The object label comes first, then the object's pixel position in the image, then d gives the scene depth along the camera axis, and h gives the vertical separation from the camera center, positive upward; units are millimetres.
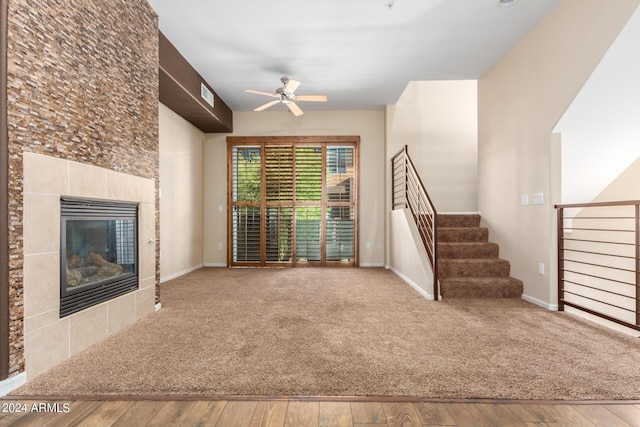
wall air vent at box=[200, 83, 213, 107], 4758 +1860
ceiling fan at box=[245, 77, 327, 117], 4438 +1731
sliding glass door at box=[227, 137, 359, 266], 6195 +171
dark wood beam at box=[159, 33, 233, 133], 3791 +1660
